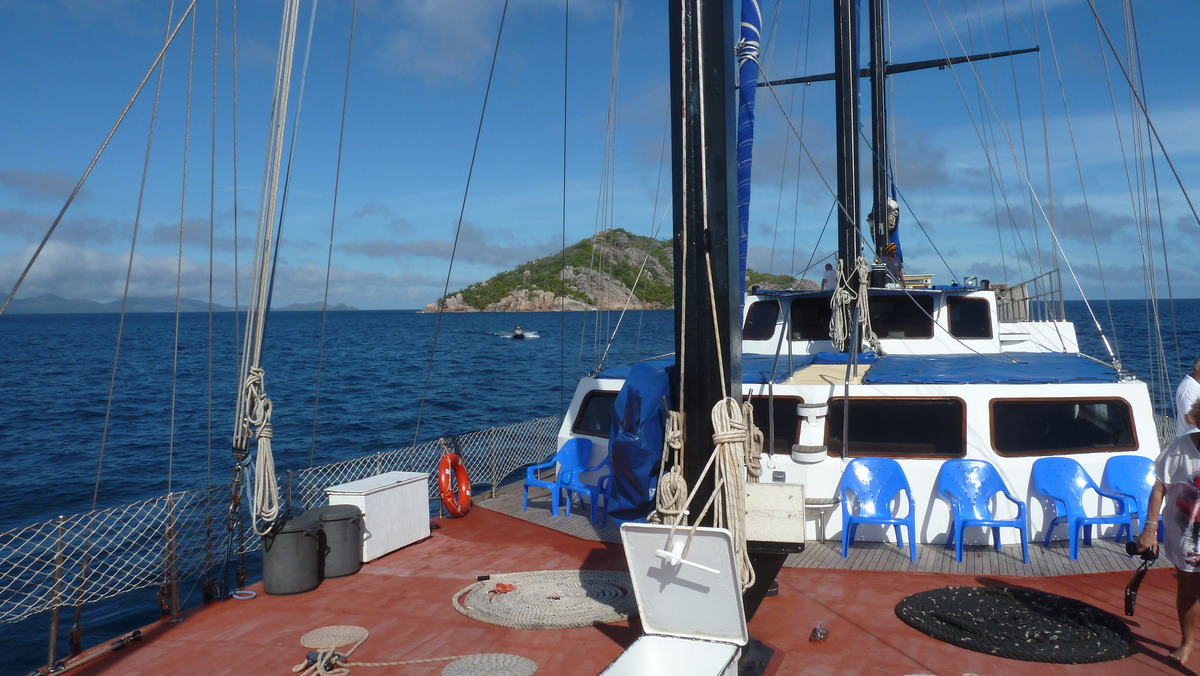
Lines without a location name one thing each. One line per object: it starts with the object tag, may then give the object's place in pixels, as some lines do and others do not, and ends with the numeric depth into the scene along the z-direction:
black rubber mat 5.05
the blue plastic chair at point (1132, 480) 7.12
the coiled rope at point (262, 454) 6.00
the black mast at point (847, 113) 10.80
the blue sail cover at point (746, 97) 7.66
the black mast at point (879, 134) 13.25
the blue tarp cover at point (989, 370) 7.90
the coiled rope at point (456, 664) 4.93
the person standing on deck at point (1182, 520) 4.62
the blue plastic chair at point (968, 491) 7.09
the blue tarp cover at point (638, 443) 6.60
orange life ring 9.16
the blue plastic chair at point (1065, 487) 7.15
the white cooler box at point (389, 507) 7.37
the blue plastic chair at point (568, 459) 9.16
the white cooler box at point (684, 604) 4.31
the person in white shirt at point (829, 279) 11.17
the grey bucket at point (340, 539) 6.95
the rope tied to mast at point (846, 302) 9.60
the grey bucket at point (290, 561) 6.56
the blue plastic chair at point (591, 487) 8.61
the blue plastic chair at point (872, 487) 7.37
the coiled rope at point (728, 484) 4.61
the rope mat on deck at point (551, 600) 5.76
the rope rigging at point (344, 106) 7.41
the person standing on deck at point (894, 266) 12.34
